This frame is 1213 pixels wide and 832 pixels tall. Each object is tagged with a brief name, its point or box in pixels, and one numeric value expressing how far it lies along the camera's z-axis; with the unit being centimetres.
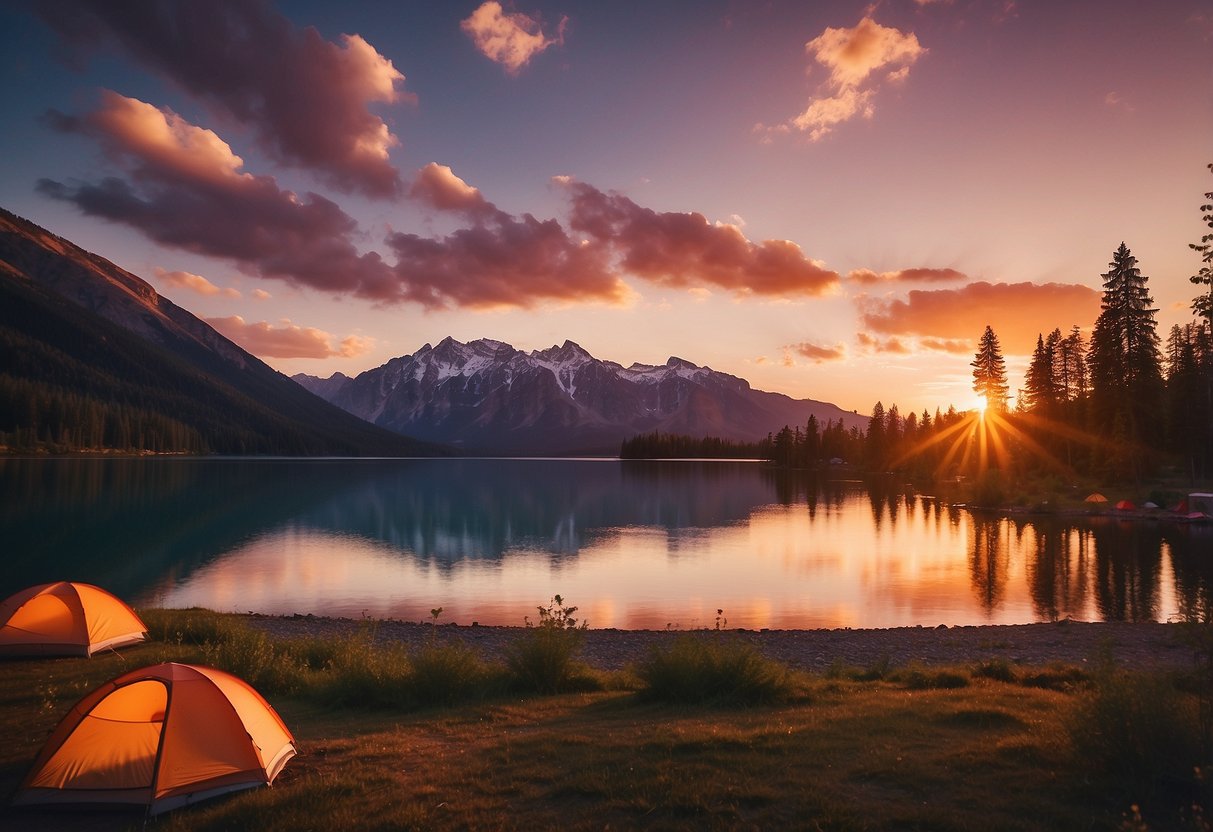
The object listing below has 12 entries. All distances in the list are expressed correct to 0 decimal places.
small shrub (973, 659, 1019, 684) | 1609
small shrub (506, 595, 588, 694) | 1622
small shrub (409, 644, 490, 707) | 1510
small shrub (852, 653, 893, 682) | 1706
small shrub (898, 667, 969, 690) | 1565
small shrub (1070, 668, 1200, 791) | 838
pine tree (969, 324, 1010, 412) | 10375
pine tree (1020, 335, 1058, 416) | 9506
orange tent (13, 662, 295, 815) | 978
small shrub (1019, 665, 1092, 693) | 1487
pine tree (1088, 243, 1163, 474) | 6988
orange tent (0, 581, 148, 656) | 1856
